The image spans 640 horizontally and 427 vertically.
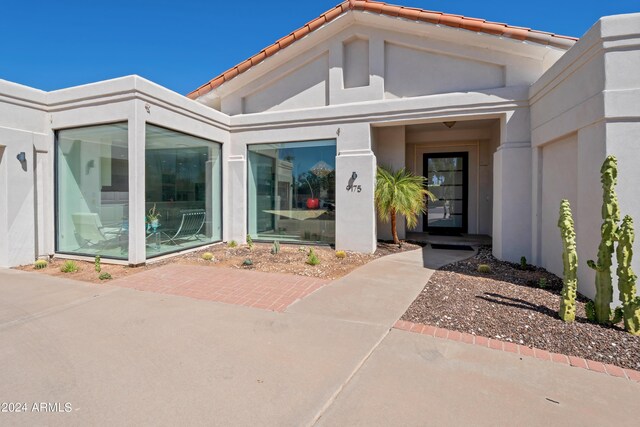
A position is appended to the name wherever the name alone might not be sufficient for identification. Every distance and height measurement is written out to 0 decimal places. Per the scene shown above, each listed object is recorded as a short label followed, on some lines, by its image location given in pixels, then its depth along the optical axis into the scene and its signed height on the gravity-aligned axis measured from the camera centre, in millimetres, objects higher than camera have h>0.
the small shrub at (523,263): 6302 -1093
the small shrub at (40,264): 6384 -1142
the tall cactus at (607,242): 3461 -357
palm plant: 7719 +348
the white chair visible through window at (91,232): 6938 -512
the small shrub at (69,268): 6004 -1135
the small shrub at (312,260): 6551 -1060
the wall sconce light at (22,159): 6504 +1031
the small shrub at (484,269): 5941 -1124
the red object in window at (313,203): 8594 +165
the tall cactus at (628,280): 3309 -751
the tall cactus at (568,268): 3592 -666
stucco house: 4770 +1554
